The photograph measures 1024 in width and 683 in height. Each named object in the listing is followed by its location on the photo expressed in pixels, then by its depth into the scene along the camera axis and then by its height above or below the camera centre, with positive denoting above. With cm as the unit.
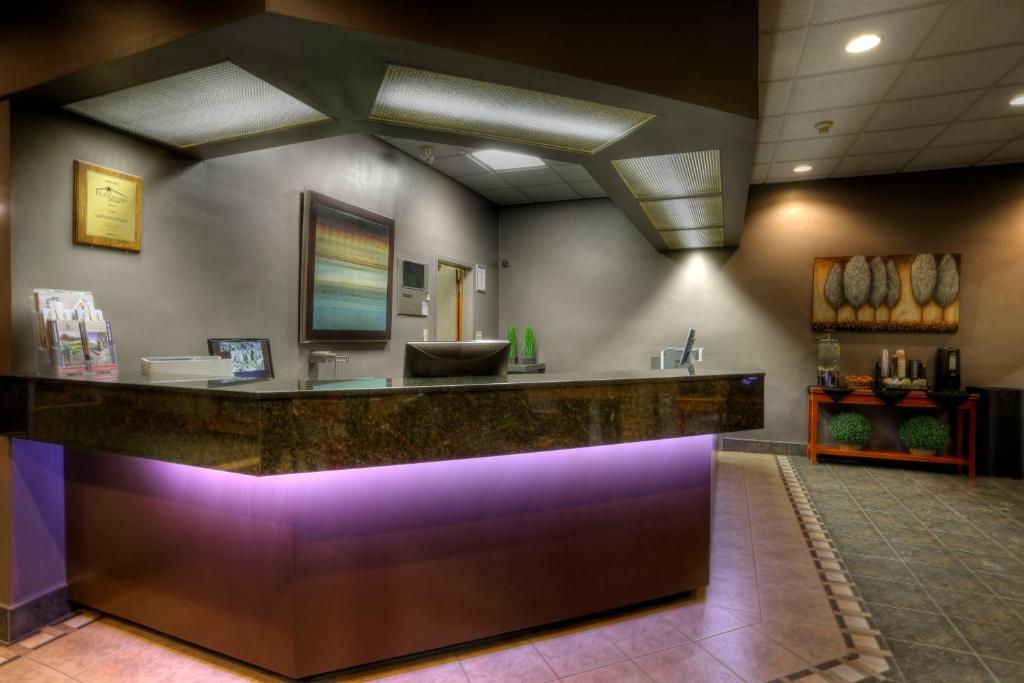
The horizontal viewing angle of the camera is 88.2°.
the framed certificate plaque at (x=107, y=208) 253 +66
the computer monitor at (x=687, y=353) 360 -2
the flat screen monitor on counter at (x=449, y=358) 242 -6
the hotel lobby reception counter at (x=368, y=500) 183 -63
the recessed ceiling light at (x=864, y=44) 320 +191
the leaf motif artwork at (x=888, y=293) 558 +66
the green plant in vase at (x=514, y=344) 697 +4
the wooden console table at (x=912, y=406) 520 -76
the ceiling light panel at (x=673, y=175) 333 +122
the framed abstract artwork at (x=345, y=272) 399 +60
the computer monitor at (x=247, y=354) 324 -7
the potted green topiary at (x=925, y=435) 534 -83
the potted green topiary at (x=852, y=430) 567 -84
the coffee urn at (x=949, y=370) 541 -16
